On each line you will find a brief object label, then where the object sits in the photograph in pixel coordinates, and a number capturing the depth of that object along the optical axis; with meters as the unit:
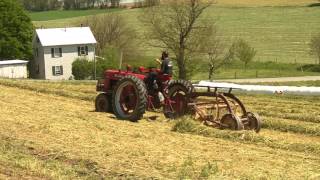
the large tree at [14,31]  65.38
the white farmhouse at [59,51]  72.53
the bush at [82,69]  67.12
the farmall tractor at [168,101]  13.63
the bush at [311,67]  65.14
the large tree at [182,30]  52.50
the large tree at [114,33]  76.94
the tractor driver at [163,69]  14.30
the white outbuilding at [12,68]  61.16
